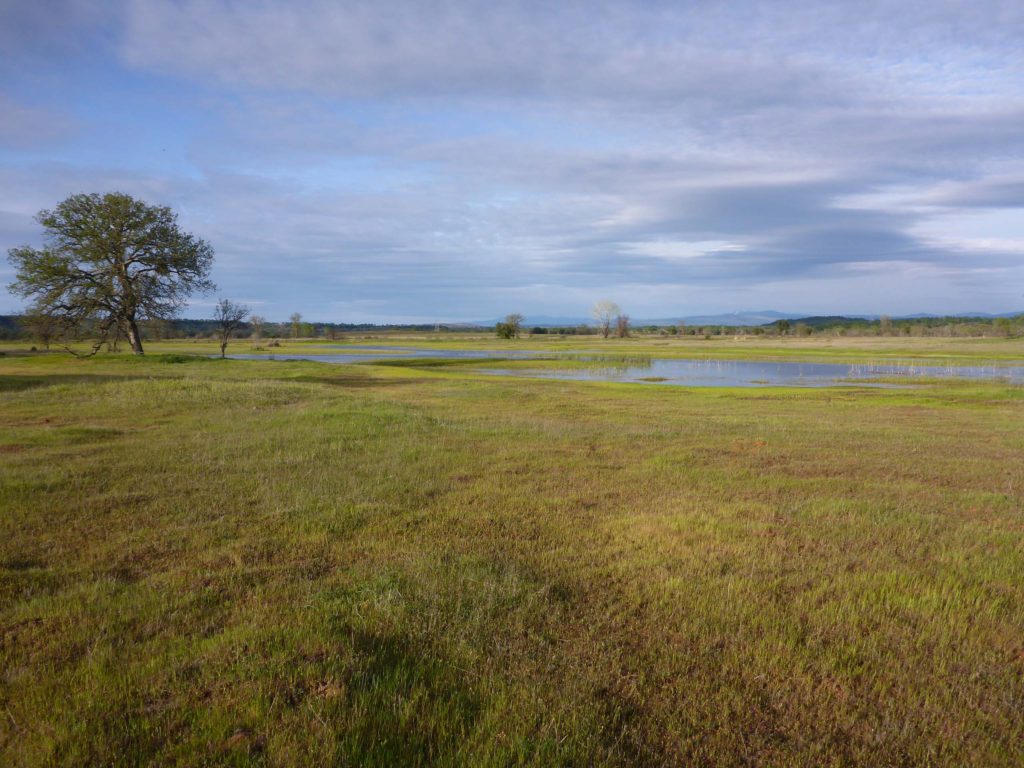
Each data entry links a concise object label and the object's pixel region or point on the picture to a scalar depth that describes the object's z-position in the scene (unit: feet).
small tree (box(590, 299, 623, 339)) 560.86
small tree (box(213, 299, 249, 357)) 242.80
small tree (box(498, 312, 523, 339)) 501.97
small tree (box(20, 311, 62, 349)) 137.80
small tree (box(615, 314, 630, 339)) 549.95
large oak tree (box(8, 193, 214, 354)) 135.54
